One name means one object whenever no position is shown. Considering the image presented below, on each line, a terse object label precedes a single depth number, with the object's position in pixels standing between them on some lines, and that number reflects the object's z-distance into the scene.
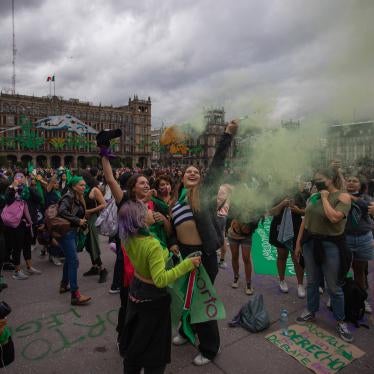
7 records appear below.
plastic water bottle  3.52
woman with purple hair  2.16
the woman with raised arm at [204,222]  2.98
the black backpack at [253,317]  3.67
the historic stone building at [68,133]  67.50
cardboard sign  3.06
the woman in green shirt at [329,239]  3.46
